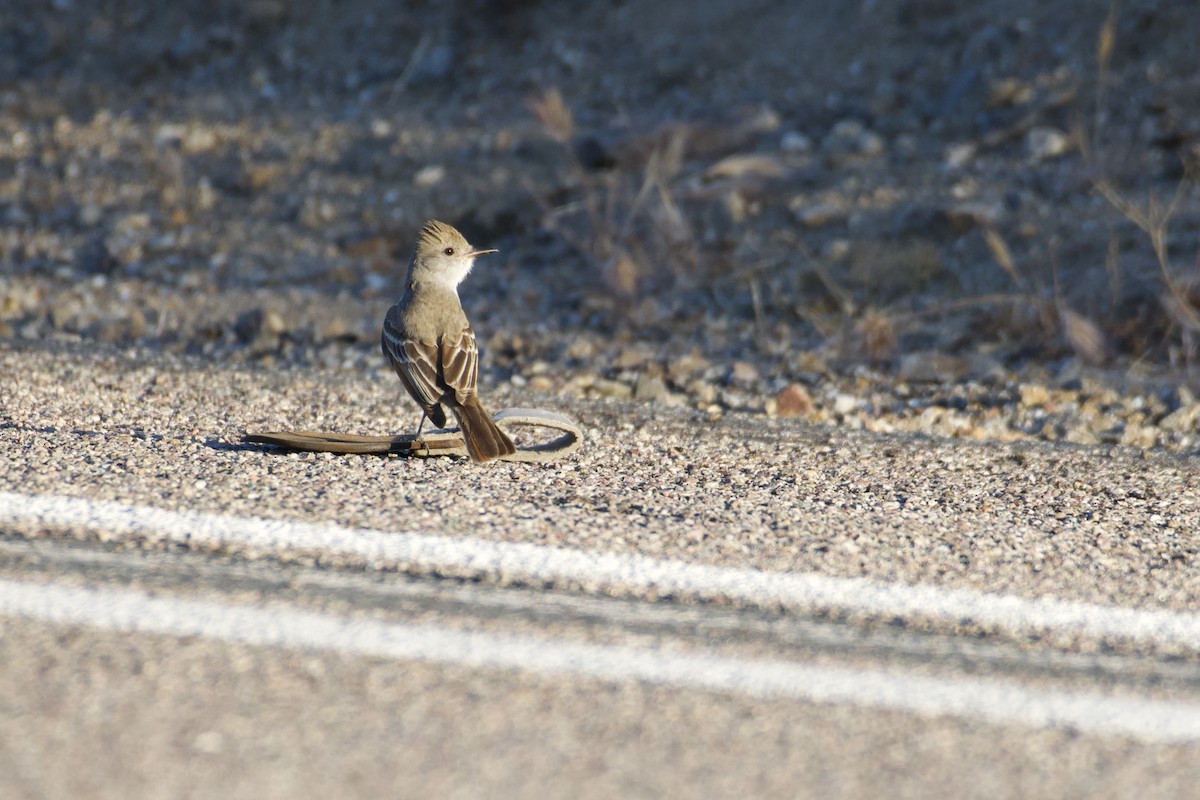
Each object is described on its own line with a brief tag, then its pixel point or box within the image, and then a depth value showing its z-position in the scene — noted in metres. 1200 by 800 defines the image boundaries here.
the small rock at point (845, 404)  12.87
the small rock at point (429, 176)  20.33
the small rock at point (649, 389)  13.12
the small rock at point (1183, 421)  12.07
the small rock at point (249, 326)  15.48
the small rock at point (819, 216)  18.02
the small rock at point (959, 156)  18.74
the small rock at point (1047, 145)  18.61
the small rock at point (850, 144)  19.41
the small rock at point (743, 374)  13.79
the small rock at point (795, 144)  19.86
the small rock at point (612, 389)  13.25
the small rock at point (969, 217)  17.28
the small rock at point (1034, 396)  12.80
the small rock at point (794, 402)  12.73
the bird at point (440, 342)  9.30
